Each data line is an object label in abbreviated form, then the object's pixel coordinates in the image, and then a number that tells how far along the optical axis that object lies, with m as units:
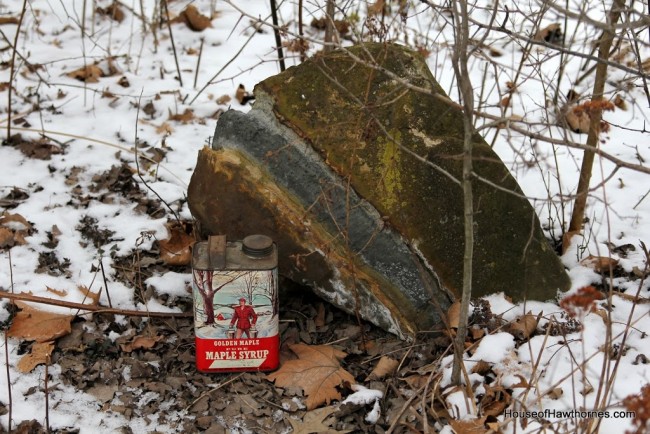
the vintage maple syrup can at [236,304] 2.61
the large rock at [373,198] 2.80
